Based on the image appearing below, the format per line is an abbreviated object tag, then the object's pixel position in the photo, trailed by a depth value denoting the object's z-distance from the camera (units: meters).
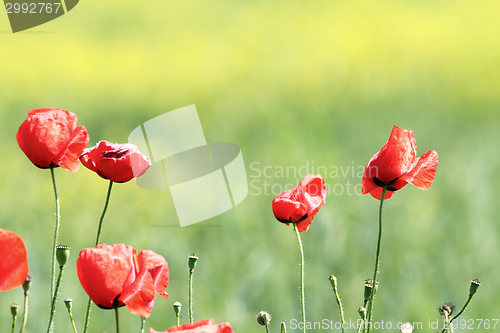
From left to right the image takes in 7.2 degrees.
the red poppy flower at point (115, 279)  2.99
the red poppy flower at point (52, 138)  3.08
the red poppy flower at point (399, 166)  3.10
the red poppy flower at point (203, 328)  2.92
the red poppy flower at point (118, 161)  3.10
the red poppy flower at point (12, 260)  2.96
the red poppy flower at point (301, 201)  3.11
